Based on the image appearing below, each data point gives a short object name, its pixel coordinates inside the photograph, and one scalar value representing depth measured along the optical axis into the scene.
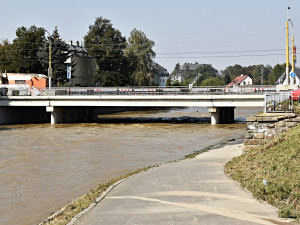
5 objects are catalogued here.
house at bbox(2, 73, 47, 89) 74.79
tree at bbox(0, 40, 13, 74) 92.44
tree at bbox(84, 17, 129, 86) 98.81
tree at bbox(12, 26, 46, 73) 87.19
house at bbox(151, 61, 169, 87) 186.07
